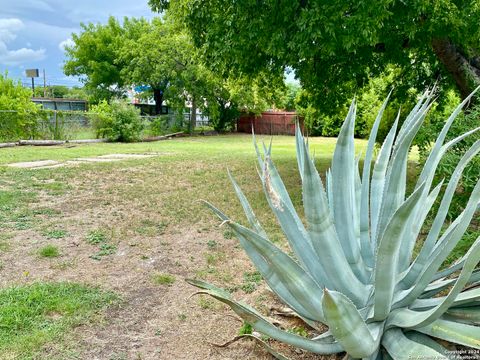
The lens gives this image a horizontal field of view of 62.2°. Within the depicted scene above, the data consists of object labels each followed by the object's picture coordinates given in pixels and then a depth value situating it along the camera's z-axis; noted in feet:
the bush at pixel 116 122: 58.03
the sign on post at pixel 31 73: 114.34
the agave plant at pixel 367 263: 4.91
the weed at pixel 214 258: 12.30
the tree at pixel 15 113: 49.42
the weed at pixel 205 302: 9.59
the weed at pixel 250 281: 10.36
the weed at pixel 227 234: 14.94
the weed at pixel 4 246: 12.92
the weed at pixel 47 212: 17.23
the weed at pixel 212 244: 13.80
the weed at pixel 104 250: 12.73
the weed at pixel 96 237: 14.03
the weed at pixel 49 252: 12.58
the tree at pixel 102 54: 96.48
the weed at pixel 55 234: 14.35
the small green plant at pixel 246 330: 7.87
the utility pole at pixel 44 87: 141.37
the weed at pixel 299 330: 7.85
